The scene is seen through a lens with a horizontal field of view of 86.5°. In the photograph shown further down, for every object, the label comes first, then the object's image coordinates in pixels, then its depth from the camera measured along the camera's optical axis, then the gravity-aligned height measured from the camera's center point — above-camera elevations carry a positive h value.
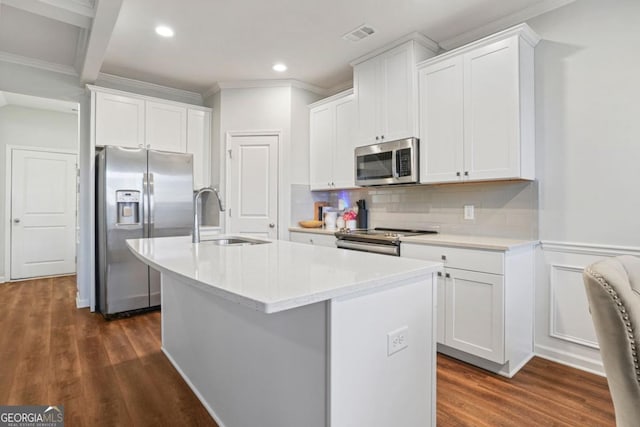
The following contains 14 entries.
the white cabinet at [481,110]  2.42 +0.81
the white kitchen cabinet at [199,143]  4.26 +0.92
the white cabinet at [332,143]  3.69 +0.83
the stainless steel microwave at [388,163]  3.02 +0.50
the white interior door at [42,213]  5.08 +0.04
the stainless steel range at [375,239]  2.82 -0.21
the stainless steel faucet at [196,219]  2.25 -0.02
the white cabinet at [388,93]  3.04 +1.17
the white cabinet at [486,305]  2.23 -0.63
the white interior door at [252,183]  4.14 +0.40
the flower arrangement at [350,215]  3.87 +0.00
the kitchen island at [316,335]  1.08 -0.46
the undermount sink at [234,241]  2.50 -0.19
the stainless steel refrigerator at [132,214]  3.49 +0.01
